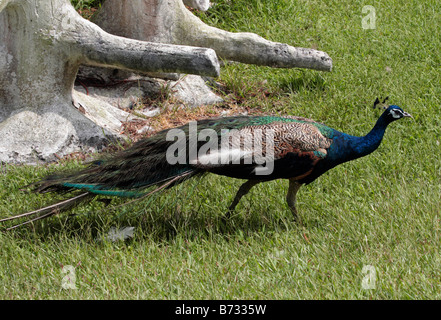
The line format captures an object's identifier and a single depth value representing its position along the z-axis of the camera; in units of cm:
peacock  851
